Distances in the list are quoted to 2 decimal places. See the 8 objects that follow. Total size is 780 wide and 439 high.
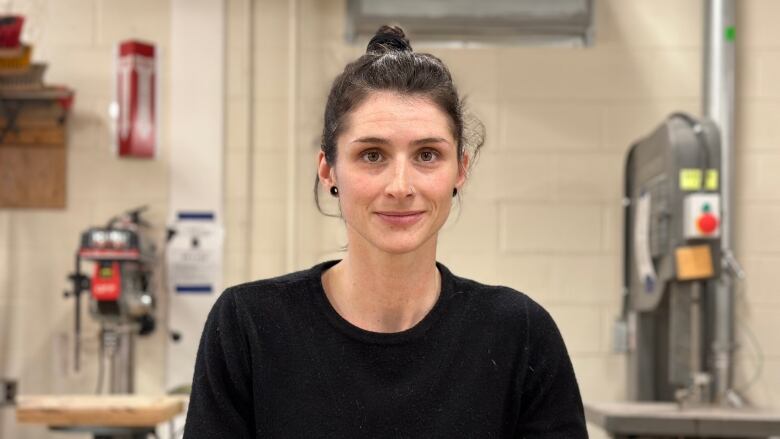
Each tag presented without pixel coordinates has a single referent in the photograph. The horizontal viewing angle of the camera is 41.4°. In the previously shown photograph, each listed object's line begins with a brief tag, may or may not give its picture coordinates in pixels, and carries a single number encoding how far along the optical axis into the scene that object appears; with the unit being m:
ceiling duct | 3.94
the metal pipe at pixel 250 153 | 4.11
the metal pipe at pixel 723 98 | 3.87
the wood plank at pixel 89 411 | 3.05
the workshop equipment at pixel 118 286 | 3.58
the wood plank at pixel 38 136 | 4.09
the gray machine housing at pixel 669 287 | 3.23
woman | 1.33
